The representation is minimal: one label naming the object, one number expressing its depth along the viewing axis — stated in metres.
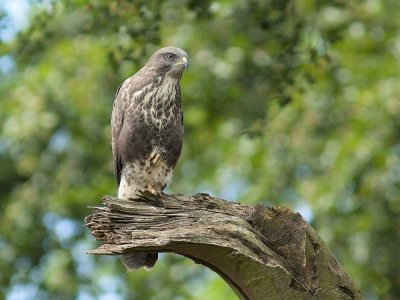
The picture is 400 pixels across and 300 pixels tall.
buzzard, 14.37
